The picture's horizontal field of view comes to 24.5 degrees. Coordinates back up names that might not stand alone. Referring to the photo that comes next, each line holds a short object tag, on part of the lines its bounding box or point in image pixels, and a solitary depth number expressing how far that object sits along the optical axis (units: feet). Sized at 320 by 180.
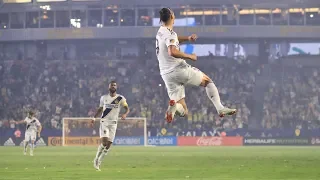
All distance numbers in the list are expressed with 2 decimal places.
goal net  187.21
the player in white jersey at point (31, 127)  137.18
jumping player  49.03
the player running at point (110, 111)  84.02
